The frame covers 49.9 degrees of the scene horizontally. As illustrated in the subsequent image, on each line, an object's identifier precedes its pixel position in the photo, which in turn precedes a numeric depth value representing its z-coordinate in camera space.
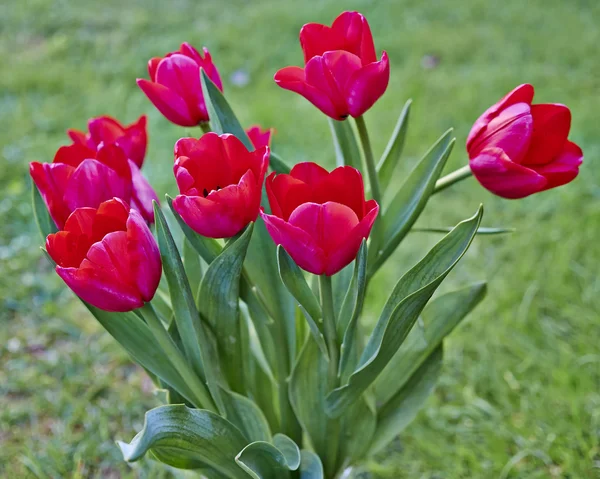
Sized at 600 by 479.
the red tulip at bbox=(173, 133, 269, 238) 0.55
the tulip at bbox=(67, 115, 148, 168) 0.70
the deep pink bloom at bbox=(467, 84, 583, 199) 0.62
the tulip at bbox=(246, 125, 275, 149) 0.74
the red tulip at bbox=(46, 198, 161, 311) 0.54
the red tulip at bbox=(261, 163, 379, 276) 0.53
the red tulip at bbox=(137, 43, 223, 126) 0.67
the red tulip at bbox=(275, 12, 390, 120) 0.59
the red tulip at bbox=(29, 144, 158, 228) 0.60
